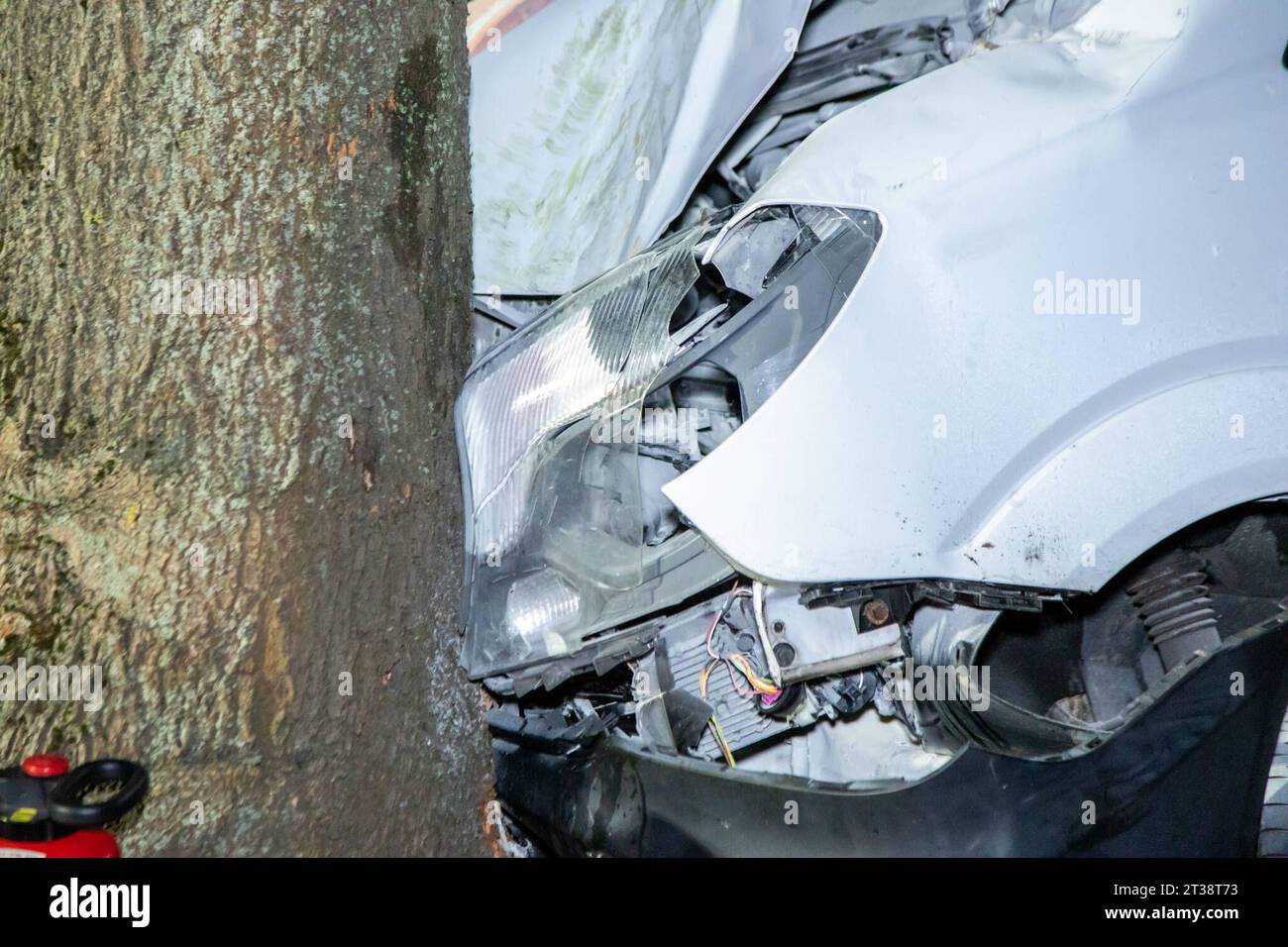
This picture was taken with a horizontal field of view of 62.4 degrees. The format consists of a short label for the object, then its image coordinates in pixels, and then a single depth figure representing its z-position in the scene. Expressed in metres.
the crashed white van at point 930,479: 1.82
